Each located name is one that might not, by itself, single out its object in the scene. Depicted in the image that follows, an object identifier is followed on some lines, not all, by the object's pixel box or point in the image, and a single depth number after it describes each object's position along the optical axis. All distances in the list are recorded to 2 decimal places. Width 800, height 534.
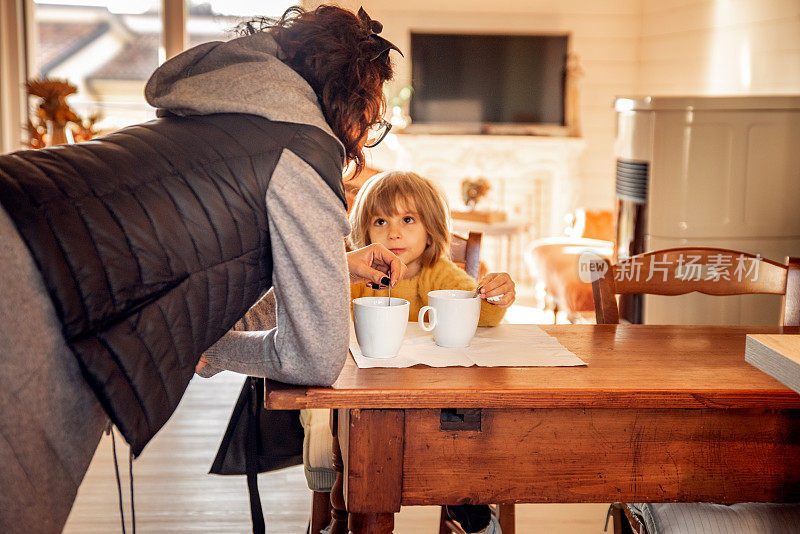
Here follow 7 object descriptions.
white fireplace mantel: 5.71
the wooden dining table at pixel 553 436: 1.12
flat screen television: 5.77
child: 1.88
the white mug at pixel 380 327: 1.23
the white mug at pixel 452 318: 1.31
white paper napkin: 1.26
